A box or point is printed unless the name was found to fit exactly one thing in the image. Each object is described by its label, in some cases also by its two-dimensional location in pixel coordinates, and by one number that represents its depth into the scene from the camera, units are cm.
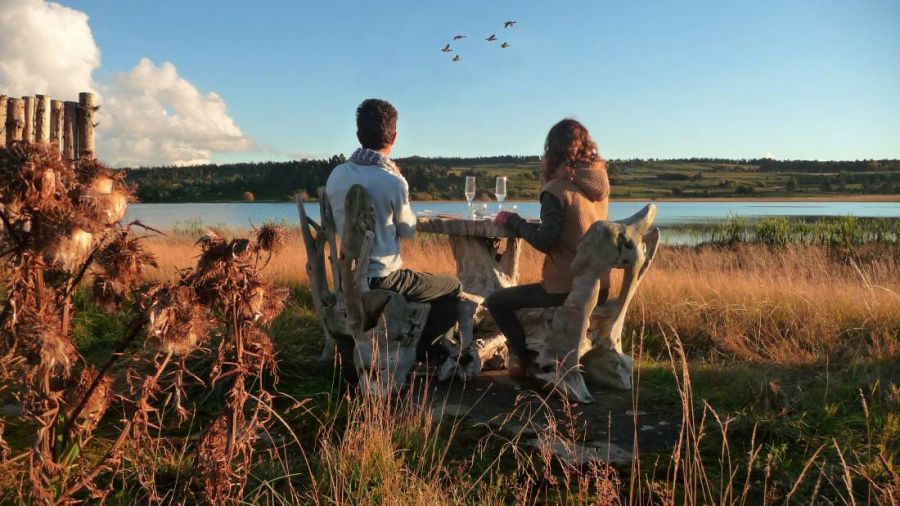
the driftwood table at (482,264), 493
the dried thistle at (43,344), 170
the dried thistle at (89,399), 210
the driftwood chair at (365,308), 405
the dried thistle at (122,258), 190
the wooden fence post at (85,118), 1022
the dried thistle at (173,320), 177
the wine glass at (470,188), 573
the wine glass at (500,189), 569
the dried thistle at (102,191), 181
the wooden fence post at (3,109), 897
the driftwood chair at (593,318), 409
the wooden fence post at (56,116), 992
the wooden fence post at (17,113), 905
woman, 424
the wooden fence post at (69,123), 1016
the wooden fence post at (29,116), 946
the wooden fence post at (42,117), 970
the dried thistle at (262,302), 195
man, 415
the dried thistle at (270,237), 206
